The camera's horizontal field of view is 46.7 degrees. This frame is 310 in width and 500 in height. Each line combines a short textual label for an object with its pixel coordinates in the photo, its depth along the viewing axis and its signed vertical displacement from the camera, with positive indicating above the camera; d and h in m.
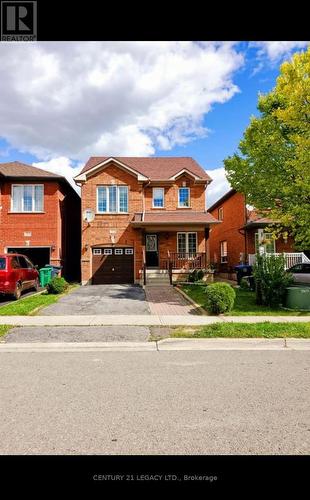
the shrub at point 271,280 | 12.66 -0.74
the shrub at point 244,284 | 19.01 -1.32
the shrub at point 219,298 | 11.09 -1.20
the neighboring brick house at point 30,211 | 23.03 +3.33
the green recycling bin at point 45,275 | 20.55 -0.72
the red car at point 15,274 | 14.17 -0.49
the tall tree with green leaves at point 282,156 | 13.43 +4.51
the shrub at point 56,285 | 16.70 -1.08
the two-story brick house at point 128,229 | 23.89 +2.15
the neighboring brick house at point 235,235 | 24.58 +1.99
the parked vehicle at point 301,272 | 16.90 -0.64
